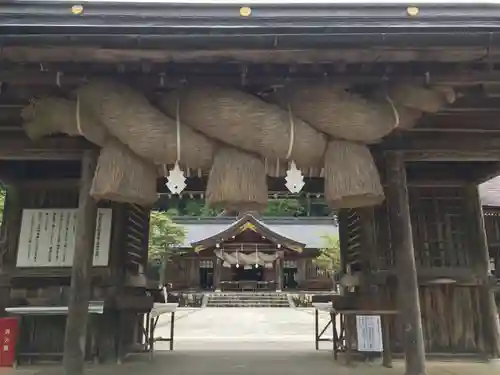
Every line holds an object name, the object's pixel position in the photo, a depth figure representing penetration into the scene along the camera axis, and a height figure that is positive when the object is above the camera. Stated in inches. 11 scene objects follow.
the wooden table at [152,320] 275.8 -13.0
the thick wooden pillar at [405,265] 169.2 +12.7
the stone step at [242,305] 965.2 -11.7
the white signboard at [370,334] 250.2 -18.9
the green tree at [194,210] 1673.2 +320.9
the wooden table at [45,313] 220.2 -6.2
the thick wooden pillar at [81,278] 161.0 +7.8
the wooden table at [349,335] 227.2 -20.7
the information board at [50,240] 250.4 +31.9
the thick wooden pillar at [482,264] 264.8 +19.5
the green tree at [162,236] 879.7 +120.7
